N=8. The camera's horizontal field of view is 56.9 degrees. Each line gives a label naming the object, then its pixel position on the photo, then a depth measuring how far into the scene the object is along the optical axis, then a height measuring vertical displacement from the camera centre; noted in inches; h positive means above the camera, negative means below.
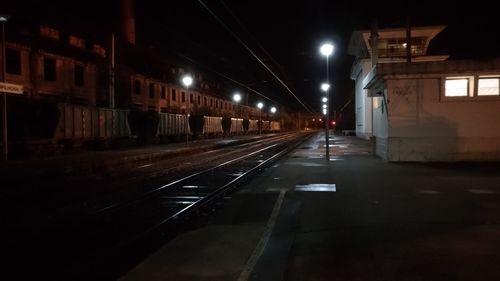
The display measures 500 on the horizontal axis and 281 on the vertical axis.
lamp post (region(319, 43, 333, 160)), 830.3 +139.9
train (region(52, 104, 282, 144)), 999.0 +10.1
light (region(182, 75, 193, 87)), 1367.2 +145.9
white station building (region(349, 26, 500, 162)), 712.4 +26.3
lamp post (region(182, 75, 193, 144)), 1367.2 +145.9
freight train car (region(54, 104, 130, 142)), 978.7 +13.0
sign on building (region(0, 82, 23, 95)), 743.2 +69.2
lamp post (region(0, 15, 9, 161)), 765.3 +18.6
